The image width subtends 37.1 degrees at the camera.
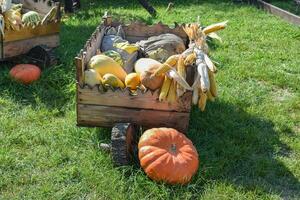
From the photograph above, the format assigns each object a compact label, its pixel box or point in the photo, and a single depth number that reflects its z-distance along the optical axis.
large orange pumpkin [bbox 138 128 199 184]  3.57
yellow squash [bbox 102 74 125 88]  4.09
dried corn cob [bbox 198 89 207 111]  3.97
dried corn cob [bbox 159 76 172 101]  3.89
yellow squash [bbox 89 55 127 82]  4.21
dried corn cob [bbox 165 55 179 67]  4.12
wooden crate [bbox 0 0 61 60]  5.52
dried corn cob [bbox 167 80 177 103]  3.92
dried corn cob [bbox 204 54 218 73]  3.98
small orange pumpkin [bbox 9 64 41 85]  5.31
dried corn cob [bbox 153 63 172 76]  3.93
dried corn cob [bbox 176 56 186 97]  4.05
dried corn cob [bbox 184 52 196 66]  4.12
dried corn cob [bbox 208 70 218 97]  4.11
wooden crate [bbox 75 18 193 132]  3.95
